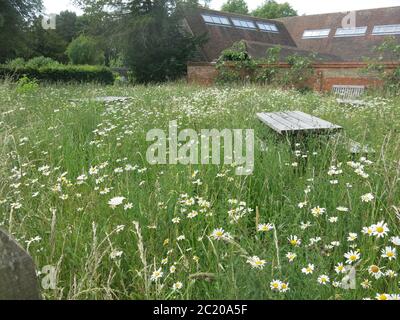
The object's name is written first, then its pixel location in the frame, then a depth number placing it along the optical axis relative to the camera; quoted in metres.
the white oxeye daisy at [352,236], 1.78
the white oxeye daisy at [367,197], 2.07
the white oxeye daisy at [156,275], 1.70
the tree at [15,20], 19.84
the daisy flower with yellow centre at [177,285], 1.63
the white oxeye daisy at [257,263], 1.56
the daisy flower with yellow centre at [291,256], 1.68
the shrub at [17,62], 23.84
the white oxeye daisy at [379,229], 1.69
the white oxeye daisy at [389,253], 1.62
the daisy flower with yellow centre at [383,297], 1.31
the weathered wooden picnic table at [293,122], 3.78
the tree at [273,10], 54.50
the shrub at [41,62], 25.39
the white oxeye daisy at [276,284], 1.50
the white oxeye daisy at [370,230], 1.68
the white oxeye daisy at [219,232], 1.85
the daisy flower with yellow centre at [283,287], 1.46
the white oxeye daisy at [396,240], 1.65
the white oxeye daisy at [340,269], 1.60
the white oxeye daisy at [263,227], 1.87
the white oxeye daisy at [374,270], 1.51
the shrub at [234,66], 18.64
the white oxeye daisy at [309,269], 1.61
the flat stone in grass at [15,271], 1.00
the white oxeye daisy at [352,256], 1.69
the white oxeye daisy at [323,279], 1.56
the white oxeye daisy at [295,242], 1.80
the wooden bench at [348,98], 7.05
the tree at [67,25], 48.62
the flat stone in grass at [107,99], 7.61
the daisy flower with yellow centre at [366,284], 1.53
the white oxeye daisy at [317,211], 2.12
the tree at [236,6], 57.80
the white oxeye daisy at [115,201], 2.18
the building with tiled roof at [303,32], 25.41
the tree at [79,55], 34.38
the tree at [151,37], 21.58
